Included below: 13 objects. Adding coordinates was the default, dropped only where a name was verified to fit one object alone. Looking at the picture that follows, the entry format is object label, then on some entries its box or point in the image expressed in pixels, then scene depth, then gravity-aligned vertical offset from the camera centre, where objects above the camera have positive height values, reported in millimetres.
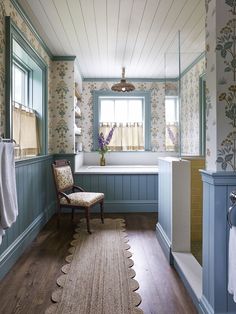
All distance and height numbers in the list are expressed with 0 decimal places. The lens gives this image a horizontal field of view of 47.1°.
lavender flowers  5031 +139
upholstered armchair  3340 -596
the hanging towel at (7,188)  1859 -276
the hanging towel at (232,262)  1333 -568
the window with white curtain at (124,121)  5242 +551
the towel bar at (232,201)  1358 -276
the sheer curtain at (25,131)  2916 +215
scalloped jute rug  1812 -1043
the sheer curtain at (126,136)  5219 +261
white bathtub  4258 -330
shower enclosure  2854 +415
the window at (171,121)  4613 +521
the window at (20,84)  3141 +808
